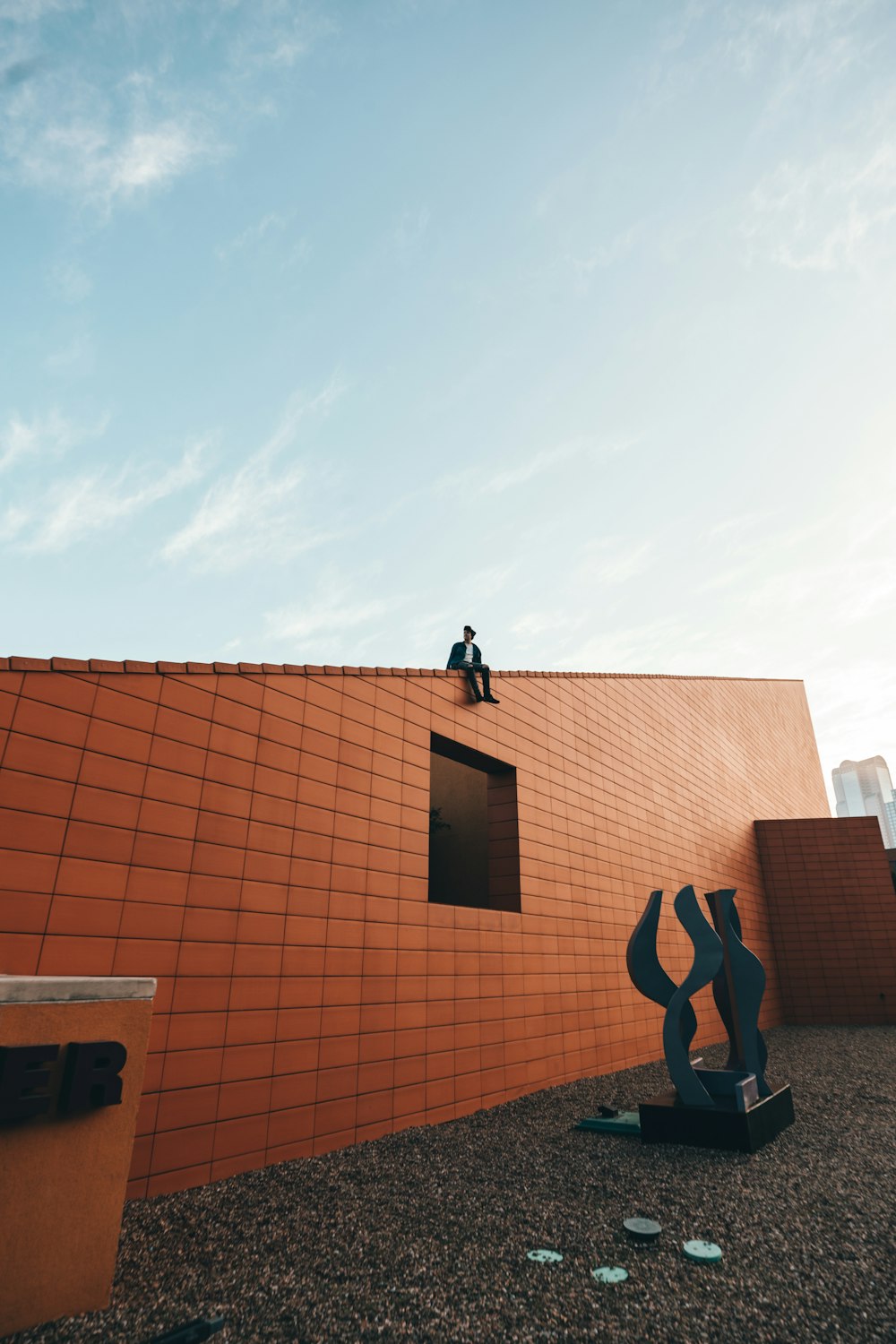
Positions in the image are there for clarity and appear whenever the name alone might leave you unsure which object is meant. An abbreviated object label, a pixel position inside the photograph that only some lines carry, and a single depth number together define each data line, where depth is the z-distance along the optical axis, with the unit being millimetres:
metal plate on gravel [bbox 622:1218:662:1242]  3725
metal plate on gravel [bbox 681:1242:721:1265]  3471
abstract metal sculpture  5562
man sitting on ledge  8781
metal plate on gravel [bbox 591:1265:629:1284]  3299
